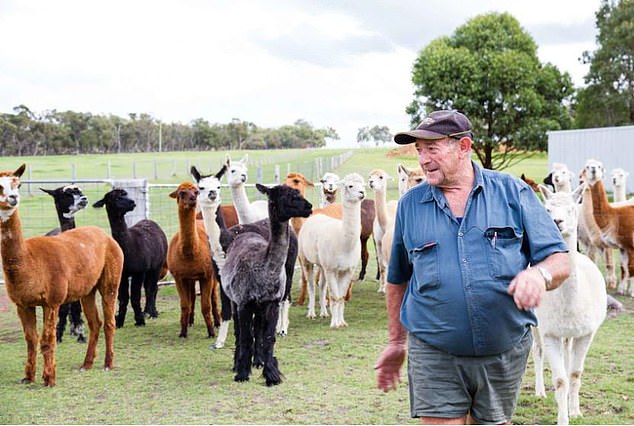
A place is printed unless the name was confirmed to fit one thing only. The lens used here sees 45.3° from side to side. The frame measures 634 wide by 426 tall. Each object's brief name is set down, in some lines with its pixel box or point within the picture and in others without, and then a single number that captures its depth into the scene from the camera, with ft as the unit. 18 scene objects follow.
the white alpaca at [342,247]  28.71
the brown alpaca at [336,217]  35.10
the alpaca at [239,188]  29.55
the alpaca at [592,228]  36.24
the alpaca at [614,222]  35.35
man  9.49
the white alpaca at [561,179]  34.78
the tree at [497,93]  109.70
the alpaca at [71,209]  27.35
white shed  93.81
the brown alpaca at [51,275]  20.40
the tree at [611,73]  121.60
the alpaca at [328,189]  39.09
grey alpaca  21.26
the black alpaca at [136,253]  28.66
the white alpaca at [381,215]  33.30
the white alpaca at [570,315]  16.53
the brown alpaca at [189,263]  26.37
